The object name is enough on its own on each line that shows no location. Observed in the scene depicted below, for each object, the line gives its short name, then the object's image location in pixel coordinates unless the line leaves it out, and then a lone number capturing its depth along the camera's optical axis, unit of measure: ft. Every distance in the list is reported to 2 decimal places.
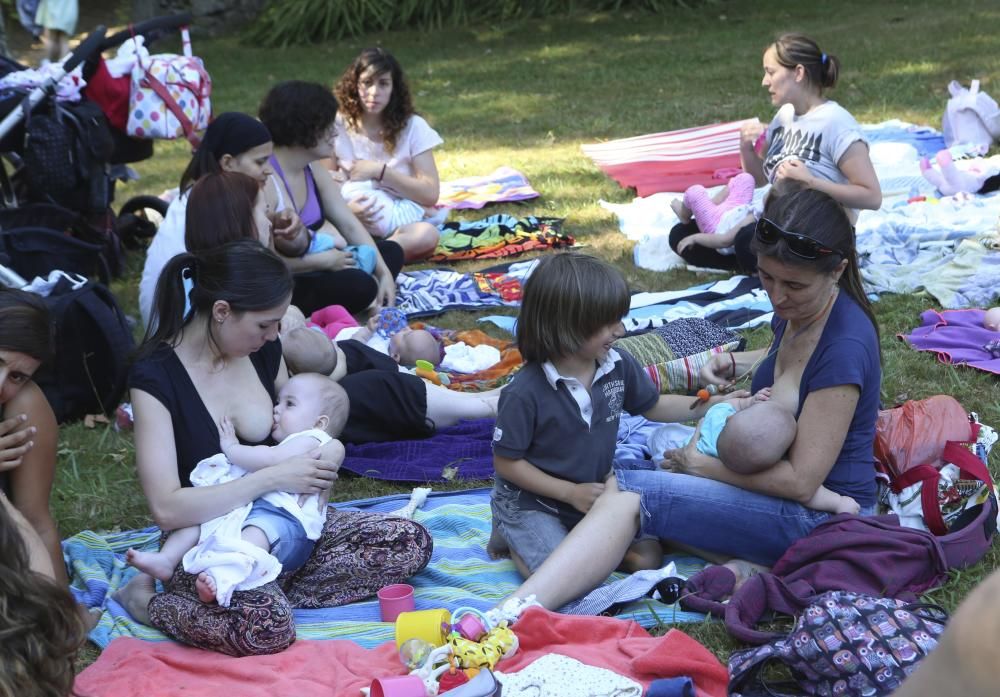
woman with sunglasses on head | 10.89
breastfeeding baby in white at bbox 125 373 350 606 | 10.61
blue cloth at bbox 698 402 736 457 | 11.89
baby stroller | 19.92
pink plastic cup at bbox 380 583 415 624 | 11.59
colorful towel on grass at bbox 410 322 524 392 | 17.30
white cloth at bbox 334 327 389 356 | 18.30
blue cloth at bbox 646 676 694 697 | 9.50
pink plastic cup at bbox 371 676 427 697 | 9.68
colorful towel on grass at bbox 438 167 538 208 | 26.89
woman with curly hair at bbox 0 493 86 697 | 6.81
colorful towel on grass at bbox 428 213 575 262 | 23.58
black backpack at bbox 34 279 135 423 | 16.52
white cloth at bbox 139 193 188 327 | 16.35
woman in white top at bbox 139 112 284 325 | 16.96
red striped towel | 26.81
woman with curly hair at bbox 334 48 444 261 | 22.66
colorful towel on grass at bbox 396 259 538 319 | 20.77
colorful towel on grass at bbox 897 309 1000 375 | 16.48
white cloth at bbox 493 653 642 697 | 9.62
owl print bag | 9.13
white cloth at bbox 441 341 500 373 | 17.83
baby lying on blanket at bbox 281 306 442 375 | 15.88
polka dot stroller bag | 21.71
